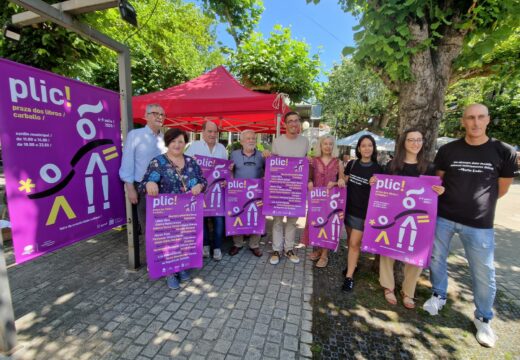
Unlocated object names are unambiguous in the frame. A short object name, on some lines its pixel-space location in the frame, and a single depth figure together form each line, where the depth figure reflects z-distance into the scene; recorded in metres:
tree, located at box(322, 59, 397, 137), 22.67
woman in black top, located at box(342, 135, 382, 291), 2.99
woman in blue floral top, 2.79
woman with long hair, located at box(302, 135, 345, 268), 3.37
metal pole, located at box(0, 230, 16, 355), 1.93
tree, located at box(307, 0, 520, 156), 2.58
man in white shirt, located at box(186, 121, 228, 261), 3.62
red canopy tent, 4.11
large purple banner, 2.01
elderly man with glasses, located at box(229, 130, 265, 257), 3.73
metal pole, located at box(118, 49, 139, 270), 3.14
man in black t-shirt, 2.33
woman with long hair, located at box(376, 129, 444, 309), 2.66
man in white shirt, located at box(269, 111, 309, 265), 3.58
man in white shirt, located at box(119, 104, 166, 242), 3.01
